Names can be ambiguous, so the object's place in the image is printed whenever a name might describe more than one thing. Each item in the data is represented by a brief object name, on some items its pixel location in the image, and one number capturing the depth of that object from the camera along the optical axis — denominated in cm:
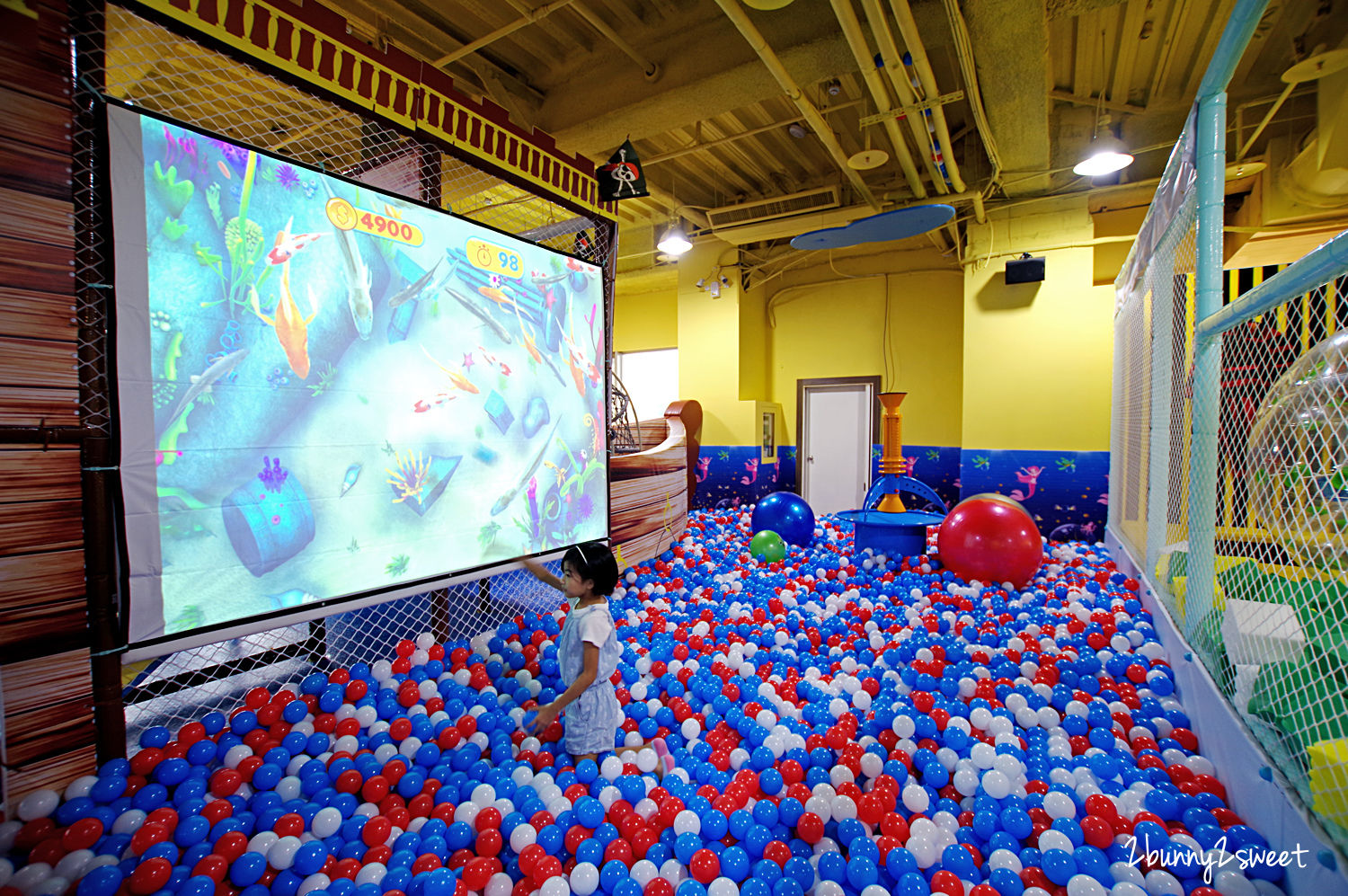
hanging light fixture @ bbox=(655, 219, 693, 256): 593
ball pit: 148
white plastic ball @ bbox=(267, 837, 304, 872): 153
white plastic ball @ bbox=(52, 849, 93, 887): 143
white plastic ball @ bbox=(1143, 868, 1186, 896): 139
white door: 712
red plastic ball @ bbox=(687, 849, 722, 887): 150
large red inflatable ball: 374
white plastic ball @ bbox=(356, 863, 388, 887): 148
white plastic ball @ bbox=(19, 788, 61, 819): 159
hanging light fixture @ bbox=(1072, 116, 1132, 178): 403
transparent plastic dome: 149
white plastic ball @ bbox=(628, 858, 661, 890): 149
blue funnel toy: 436
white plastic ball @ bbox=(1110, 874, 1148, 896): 138
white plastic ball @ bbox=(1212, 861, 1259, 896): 134
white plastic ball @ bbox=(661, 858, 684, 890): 153
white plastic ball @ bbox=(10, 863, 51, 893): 138
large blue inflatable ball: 493
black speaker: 545
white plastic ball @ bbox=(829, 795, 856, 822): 173
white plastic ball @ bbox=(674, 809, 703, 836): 168
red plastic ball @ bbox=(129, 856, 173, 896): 140
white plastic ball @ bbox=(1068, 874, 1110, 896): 138
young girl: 203
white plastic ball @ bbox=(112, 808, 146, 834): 159
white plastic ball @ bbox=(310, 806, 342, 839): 165
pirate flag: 359
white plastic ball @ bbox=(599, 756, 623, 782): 195
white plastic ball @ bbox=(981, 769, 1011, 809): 177
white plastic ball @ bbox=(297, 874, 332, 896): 145
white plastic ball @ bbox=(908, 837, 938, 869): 155
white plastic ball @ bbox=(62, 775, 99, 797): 166
